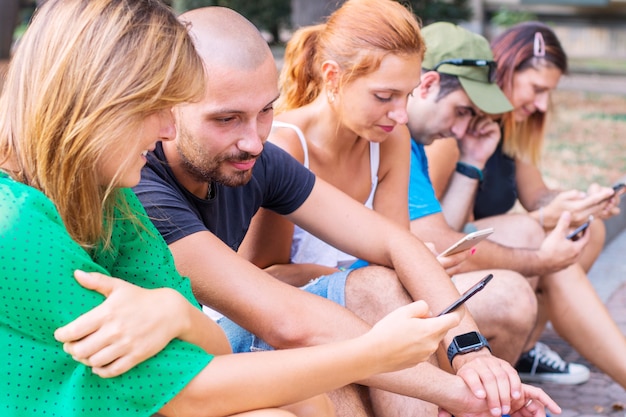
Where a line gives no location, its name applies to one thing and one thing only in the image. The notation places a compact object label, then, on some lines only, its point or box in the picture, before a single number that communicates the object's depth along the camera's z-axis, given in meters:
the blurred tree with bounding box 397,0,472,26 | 10.90
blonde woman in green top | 1.70
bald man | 2.35
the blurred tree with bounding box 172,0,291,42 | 11.88
